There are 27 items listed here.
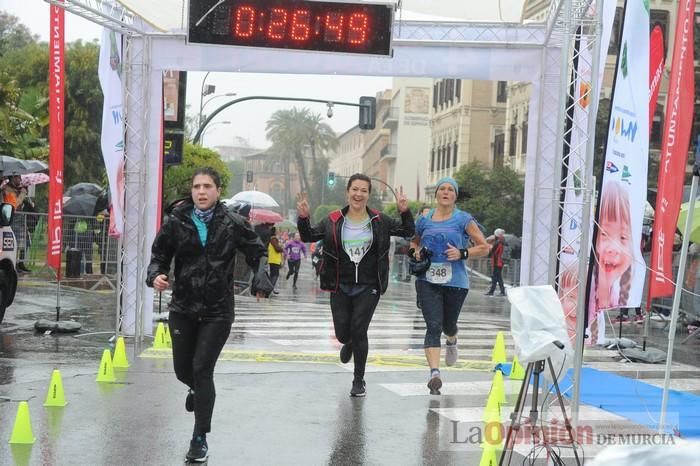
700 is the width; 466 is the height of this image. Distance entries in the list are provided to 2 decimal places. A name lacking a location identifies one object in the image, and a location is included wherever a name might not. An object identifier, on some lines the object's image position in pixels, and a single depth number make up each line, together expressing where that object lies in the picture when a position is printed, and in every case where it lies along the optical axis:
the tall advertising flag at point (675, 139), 8.19
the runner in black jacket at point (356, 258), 8.84
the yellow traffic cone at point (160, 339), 12.30
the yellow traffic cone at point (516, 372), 10.74
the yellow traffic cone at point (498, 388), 7.80
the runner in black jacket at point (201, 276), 6.50
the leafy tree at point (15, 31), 57.41
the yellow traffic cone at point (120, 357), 10.52
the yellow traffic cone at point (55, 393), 8.13
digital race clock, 11.19
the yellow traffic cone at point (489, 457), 6.08
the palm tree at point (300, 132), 112.38
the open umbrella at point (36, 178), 20.21
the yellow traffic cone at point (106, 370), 9.48
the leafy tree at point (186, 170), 34.75
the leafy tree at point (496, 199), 48.44
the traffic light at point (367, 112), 32.38
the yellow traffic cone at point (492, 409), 7.56
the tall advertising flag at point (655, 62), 10.19
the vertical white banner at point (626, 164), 8.65
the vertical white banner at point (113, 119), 12.09
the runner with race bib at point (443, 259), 9.13
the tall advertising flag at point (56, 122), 11.36
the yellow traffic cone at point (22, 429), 6.70
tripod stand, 5.70
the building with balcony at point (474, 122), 66.00
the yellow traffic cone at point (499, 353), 12.02
